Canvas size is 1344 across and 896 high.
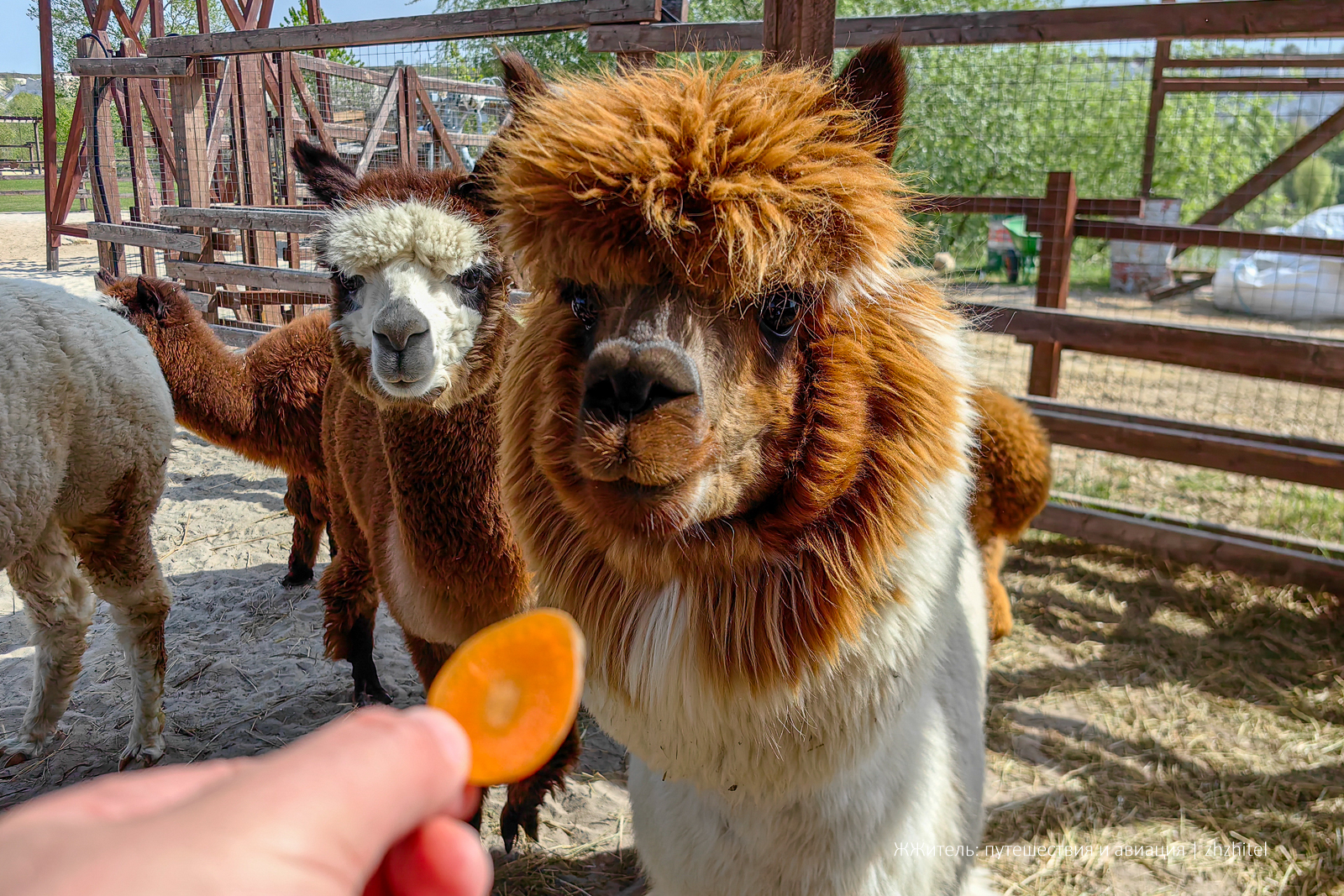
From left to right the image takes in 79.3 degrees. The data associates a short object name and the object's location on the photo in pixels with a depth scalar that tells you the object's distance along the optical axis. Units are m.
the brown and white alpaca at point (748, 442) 1.28
